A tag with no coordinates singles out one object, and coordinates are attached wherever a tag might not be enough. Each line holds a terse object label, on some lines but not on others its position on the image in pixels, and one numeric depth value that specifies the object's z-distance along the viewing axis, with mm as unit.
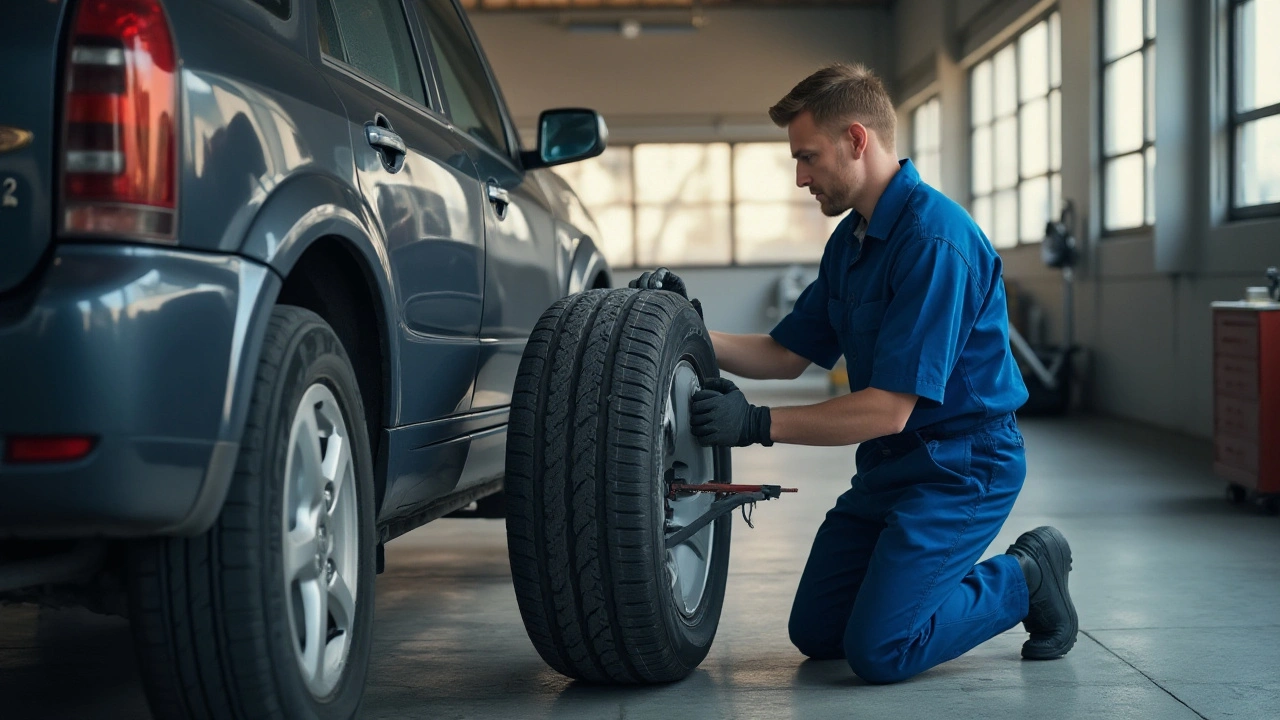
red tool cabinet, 4688
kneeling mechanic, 2486
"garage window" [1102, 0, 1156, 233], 8148
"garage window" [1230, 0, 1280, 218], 6652
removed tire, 2238
